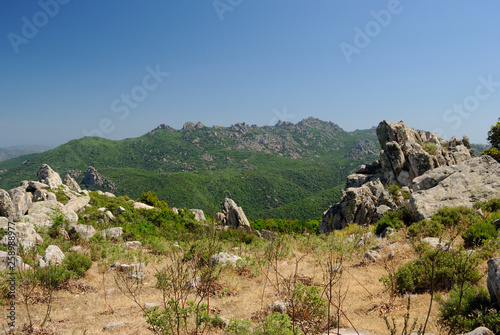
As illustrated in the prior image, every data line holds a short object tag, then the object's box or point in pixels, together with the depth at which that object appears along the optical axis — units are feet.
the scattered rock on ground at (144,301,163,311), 22.60
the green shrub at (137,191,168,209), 102.37
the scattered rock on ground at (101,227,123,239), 48.44
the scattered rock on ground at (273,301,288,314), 19.82
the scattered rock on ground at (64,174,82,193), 102.69
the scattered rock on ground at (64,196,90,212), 61.51
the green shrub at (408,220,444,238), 36.76
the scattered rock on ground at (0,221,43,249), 34.42
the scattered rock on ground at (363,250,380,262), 33.53
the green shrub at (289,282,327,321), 19.27
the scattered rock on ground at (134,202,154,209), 77.61
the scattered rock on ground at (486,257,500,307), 15.70
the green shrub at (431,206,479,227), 38.40
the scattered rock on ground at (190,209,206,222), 94.25
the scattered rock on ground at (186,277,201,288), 26.61
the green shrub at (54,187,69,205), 69.15
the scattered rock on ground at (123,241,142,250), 44.80
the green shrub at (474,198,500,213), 41.96
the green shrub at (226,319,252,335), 14.32
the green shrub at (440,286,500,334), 14.92
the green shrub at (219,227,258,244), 57.77
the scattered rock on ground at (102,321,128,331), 19.24
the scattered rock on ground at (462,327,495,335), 13.52
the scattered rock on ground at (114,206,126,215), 67.72
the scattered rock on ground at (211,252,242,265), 32.70
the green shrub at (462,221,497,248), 29.27
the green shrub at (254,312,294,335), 13.94
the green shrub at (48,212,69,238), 45.24
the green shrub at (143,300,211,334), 16.08
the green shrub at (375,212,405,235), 46.63
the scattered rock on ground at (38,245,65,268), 29.19
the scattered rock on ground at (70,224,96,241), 45.36
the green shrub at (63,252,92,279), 30.22
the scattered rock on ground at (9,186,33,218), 49.32
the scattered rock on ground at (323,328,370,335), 16.88
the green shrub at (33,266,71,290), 25.93
